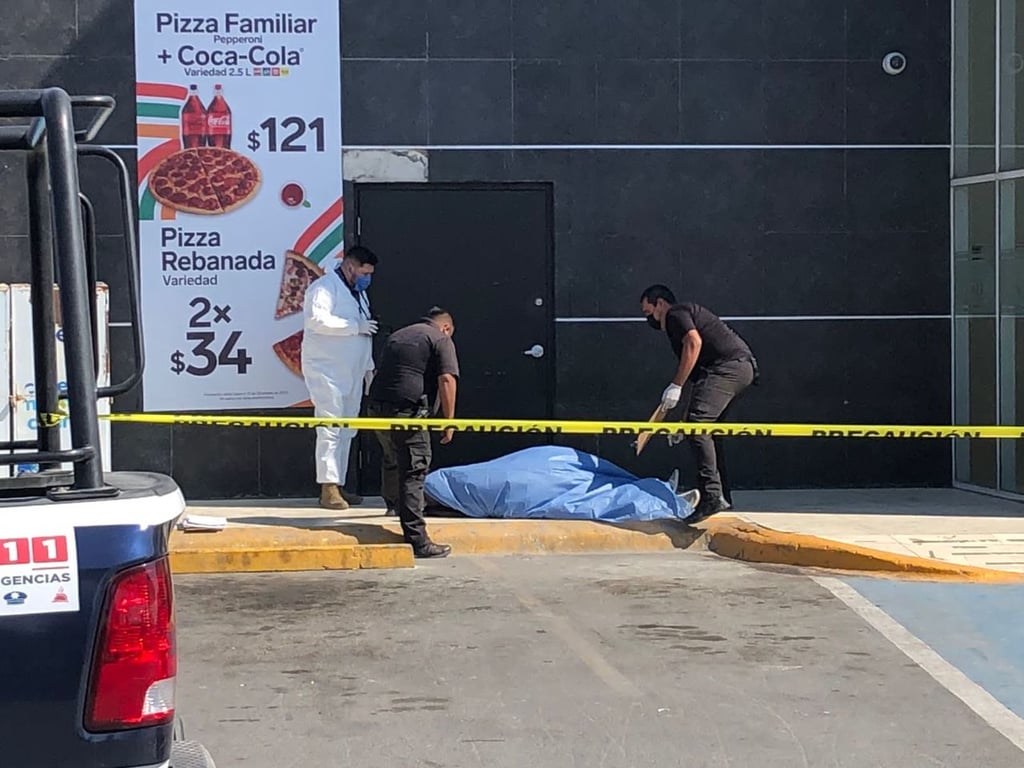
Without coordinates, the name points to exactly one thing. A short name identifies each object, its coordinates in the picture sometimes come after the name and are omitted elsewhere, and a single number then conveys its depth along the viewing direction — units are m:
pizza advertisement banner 12.48
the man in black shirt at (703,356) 11.04
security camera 13.03
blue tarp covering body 11.22
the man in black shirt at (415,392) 10.25
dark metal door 12.71
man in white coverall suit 11.94
